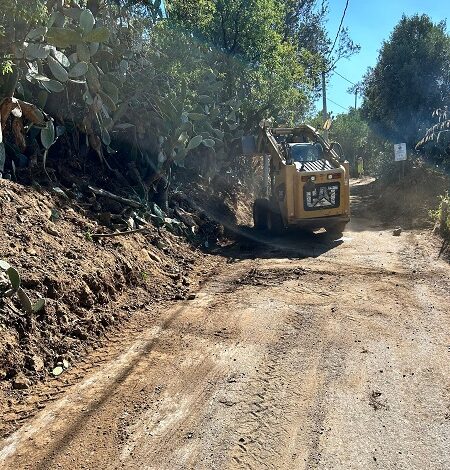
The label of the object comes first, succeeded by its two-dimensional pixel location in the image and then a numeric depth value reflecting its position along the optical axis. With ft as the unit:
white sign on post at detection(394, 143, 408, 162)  55.36
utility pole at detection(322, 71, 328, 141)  96.86
